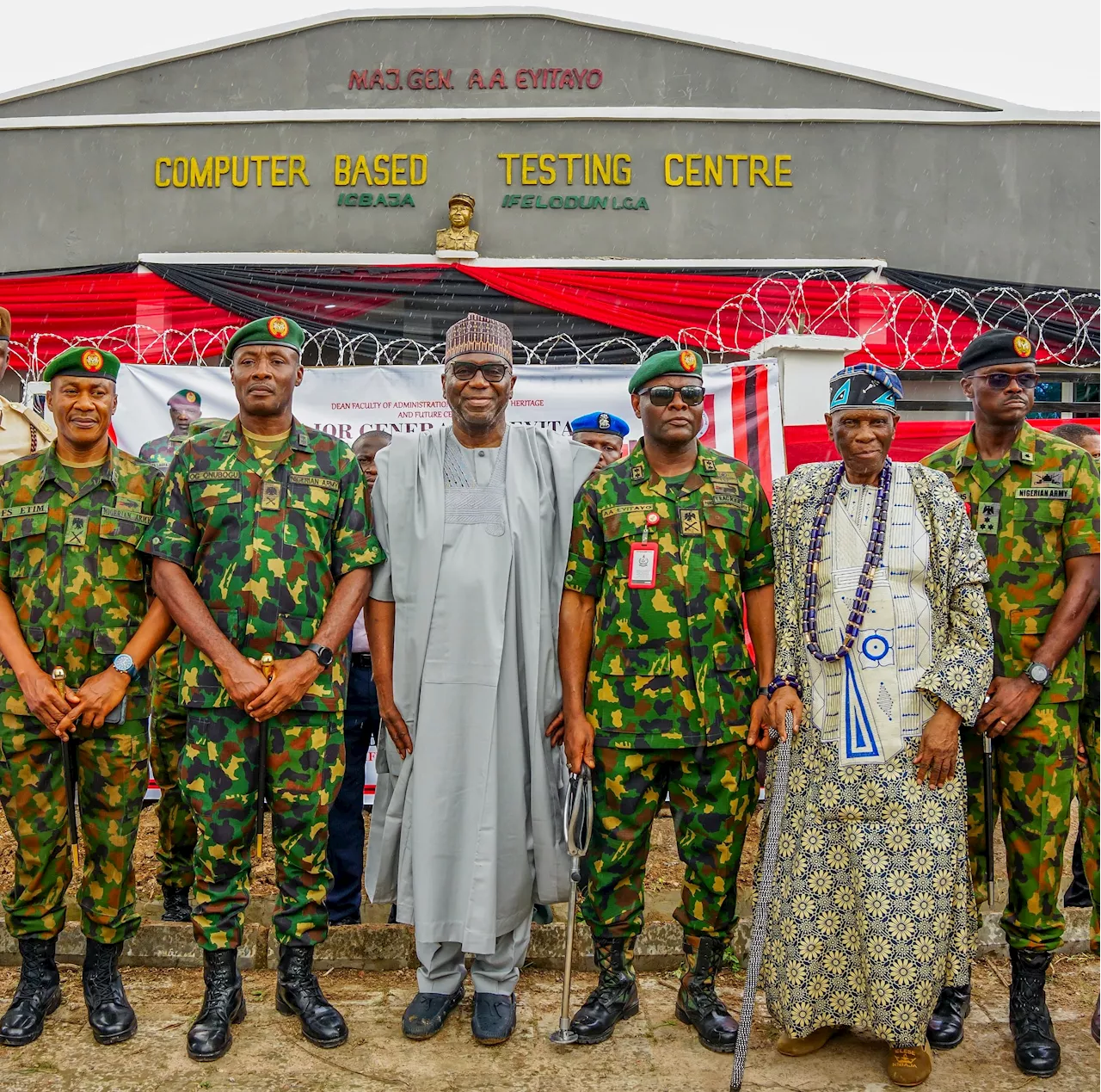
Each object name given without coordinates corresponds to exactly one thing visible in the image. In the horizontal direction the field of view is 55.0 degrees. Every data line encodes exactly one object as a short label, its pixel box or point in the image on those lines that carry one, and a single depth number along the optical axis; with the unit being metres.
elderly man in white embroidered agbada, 3.09
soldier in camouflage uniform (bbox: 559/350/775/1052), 3.29
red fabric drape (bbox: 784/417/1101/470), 5.41
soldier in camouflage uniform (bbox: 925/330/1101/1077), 3.32
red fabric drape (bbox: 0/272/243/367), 9.63
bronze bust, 10.27
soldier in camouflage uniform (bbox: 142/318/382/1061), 3.25
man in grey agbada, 3.40
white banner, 5.39
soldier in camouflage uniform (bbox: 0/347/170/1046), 3.31
